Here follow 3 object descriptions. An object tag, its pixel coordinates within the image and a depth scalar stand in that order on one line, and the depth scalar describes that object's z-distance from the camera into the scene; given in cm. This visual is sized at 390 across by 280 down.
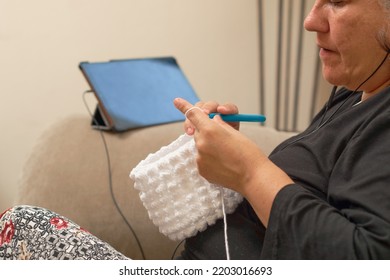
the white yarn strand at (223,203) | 67
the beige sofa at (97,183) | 108
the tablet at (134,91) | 123
